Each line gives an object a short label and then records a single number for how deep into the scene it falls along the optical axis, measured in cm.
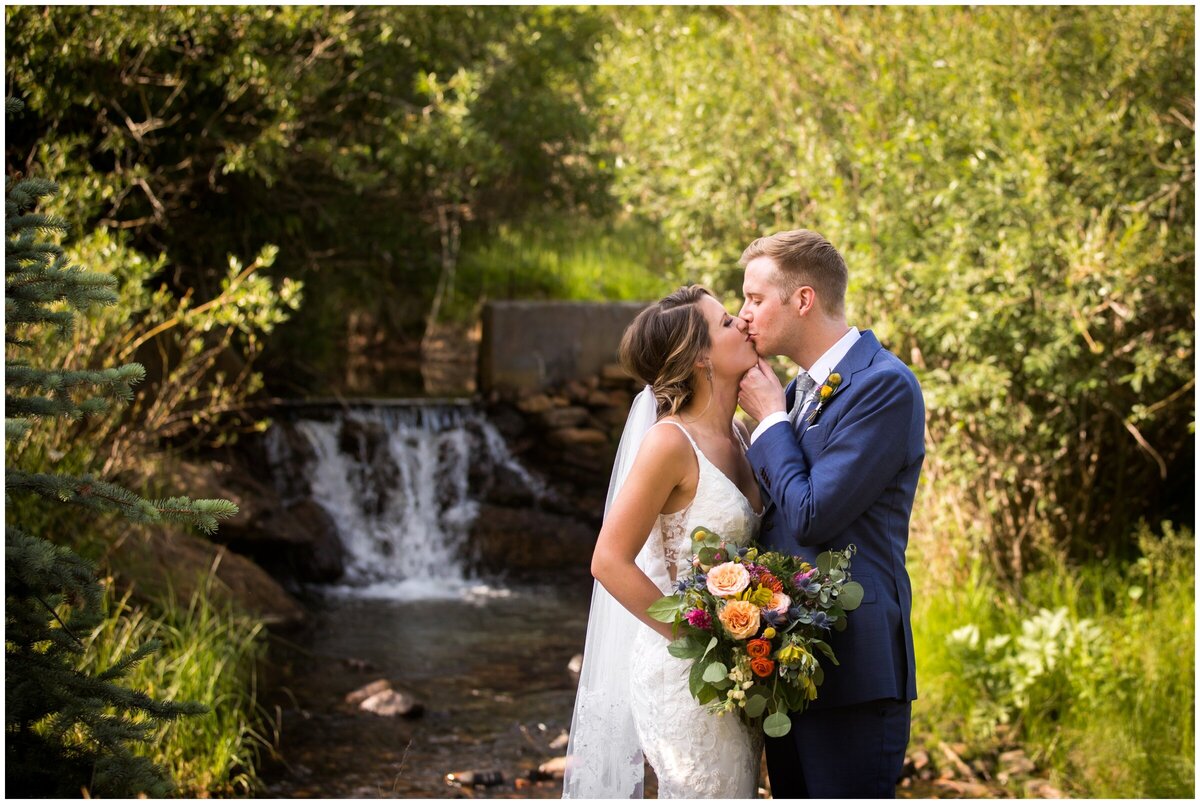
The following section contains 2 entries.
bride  326
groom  300
